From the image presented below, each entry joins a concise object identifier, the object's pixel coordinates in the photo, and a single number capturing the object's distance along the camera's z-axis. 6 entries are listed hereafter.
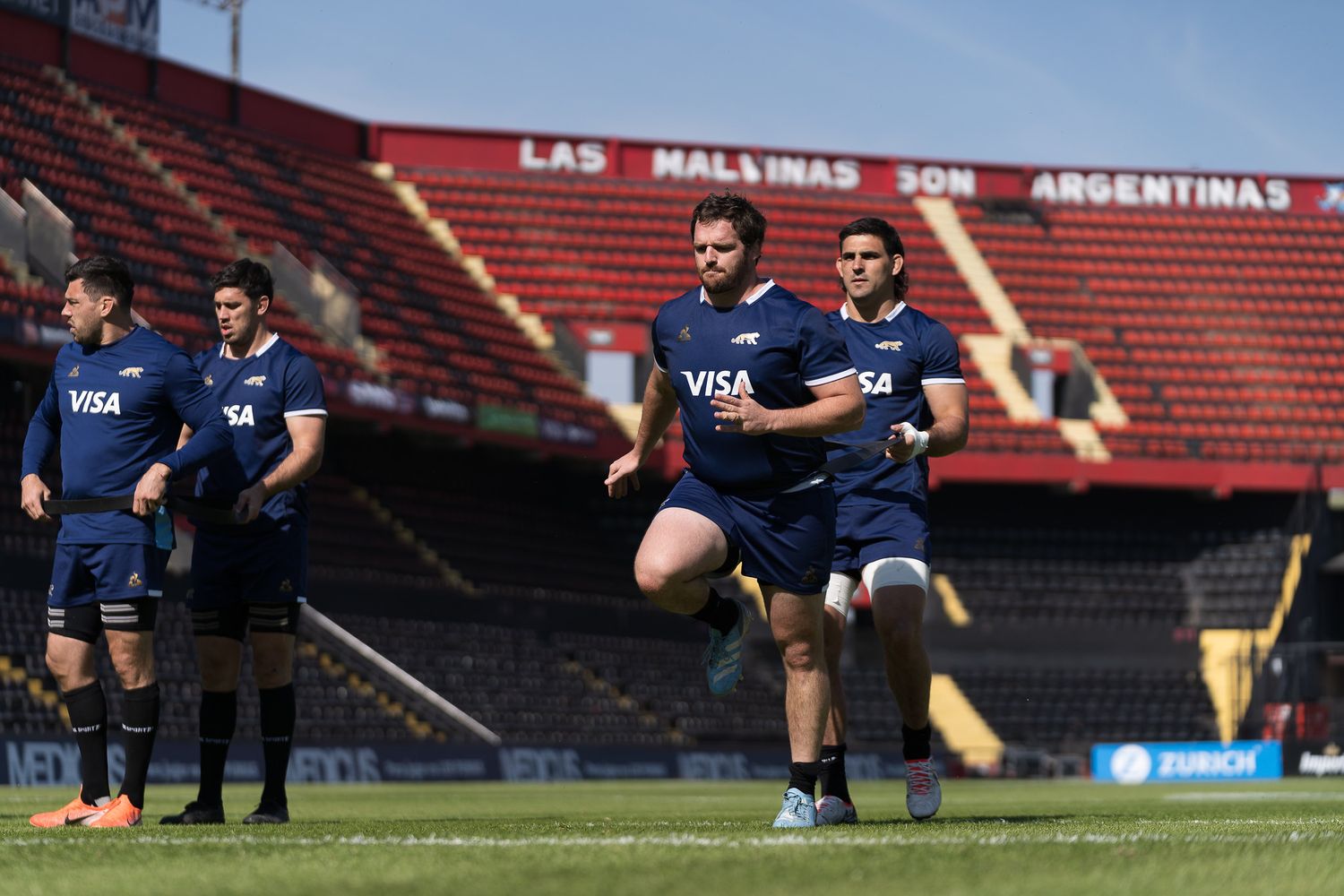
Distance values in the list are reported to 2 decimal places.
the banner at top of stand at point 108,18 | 32.38
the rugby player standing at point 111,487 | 8.23
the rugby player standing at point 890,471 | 8.63
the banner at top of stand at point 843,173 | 40.69
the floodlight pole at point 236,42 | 46.07
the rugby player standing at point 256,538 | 8.77
